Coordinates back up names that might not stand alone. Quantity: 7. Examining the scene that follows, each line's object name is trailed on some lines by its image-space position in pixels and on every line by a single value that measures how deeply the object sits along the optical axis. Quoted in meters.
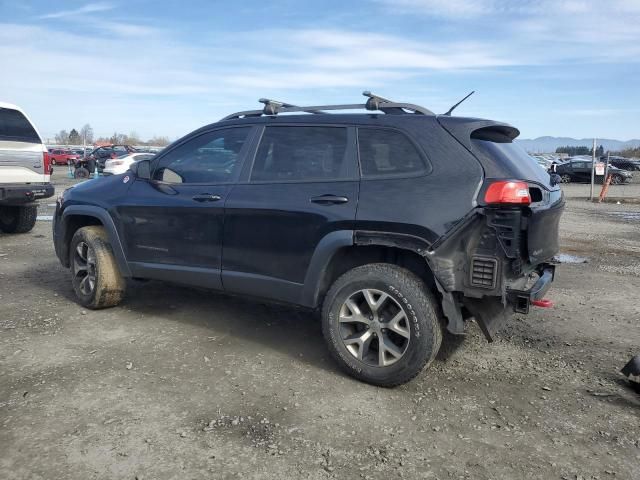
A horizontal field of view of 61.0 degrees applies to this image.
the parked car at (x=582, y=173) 32.09
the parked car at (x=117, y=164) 23.17
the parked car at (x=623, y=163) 42.19
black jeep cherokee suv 3.43
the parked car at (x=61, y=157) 47.00
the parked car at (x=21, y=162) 8.45
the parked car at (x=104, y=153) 30.59
